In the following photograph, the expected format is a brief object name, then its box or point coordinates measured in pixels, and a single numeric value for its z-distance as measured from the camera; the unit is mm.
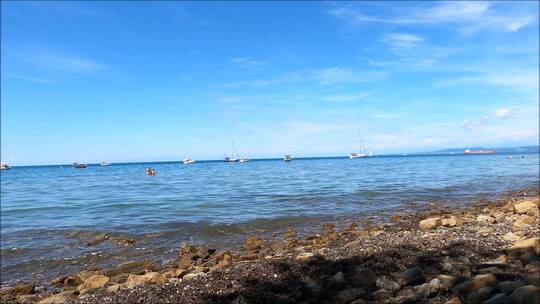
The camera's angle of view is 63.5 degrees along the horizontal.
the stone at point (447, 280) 6137
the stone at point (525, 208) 13977
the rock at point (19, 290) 9486
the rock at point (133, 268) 10547
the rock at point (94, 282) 9211
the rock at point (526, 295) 4859
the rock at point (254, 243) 12623
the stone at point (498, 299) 5055
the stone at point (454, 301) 5394
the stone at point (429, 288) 6018
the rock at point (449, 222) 12305
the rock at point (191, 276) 8571
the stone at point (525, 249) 7172
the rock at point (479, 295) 5383
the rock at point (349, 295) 6275
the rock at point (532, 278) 5438
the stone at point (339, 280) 6949
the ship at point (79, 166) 161550
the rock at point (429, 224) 12461
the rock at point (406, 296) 5917
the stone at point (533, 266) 6365
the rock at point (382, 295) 6039
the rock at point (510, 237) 9138
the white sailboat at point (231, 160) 166075
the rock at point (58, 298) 8338
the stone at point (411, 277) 6645
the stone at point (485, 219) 12627
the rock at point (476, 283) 5773
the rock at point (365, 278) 6836
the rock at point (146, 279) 8796
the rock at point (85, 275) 9941
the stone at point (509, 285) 5400
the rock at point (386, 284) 6434
